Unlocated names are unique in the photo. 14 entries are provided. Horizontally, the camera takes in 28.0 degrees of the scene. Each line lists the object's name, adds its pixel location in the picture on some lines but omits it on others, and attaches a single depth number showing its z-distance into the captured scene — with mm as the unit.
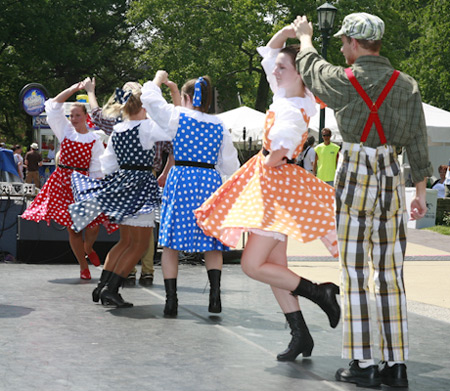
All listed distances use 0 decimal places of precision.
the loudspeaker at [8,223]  10719
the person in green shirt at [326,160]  16406
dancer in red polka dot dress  8648
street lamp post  19750
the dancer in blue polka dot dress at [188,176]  6652
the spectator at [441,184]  20203
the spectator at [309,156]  18703
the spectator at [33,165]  25969
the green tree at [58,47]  40719
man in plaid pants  4605
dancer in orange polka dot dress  5184
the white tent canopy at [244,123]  23281
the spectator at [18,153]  28028
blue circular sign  22328
